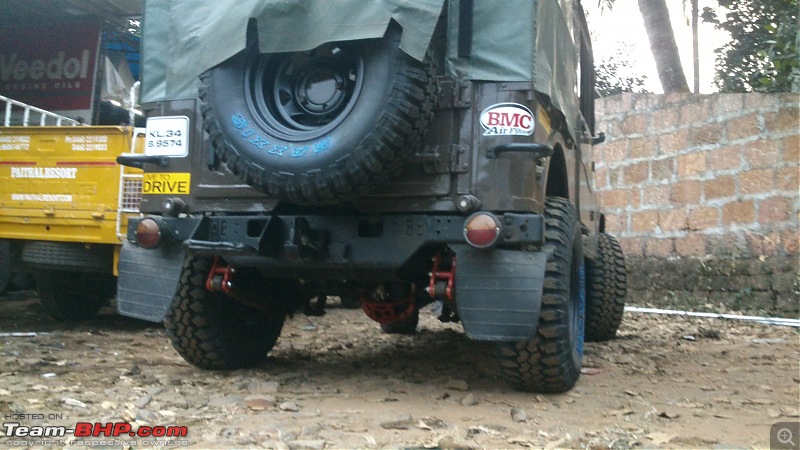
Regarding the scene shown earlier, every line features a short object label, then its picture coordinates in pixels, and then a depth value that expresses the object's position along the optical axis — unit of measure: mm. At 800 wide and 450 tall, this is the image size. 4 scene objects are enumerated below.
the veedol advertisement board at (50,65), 10781
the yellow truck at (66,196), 5820
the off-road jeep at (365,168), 3244
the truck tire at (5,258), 6144
